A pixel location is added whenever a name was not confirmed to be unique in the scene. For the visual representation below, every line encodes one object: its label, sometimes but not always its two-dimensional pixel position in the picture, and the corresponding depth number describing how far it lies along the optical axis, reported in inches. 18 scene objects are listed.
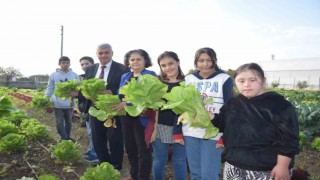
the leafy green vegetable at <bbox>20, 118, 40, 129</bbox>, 191.4
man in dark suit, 129.5
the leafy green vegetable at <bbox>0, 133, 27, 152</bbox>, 139.9
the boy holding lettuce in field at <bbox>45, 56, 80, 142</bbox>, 181.7
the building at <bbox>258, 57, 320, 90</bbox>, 1772.1
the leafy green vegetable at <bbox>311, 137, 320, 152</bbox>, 182.6
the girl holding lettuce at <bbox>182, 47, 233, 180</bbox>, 83.9
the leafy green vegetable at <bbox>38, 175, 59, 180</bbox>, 82.2
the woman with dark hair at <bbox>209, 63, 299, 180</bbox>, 60.1
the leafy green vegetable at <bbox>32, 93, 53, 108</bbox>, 283.2
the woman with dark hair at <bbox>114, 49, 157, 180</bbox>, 106.1
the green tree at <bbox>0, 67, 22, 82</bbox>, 1558.2
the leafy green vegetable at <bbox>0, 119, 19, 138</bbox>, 155.4
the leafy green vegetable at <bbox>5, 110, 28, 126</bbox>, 209.3
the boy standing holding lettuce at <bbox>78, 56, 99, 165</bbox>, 138.0
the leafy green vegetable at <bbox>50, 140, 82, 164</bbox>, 131.7
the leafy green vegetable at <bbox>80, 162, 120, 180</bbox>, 89.0
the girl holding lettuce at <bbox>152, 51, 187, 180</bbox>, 97.9
